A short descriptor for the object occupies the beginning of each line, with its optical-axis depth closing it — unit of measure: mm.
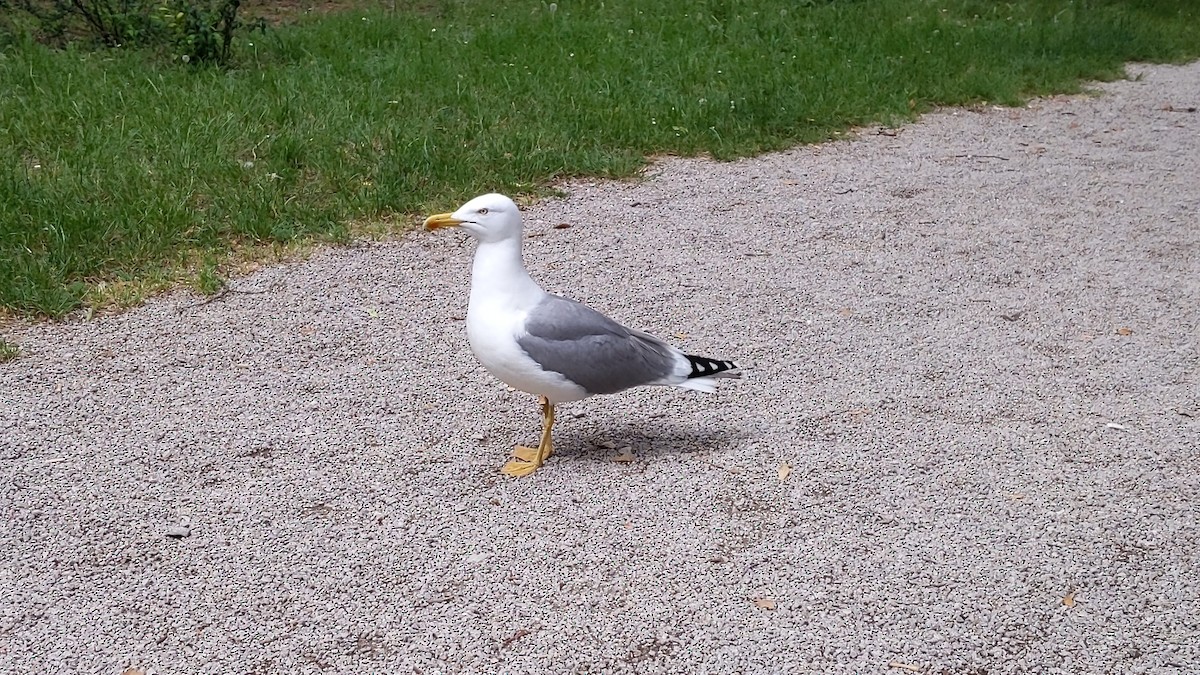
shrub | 8695
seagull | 3691
